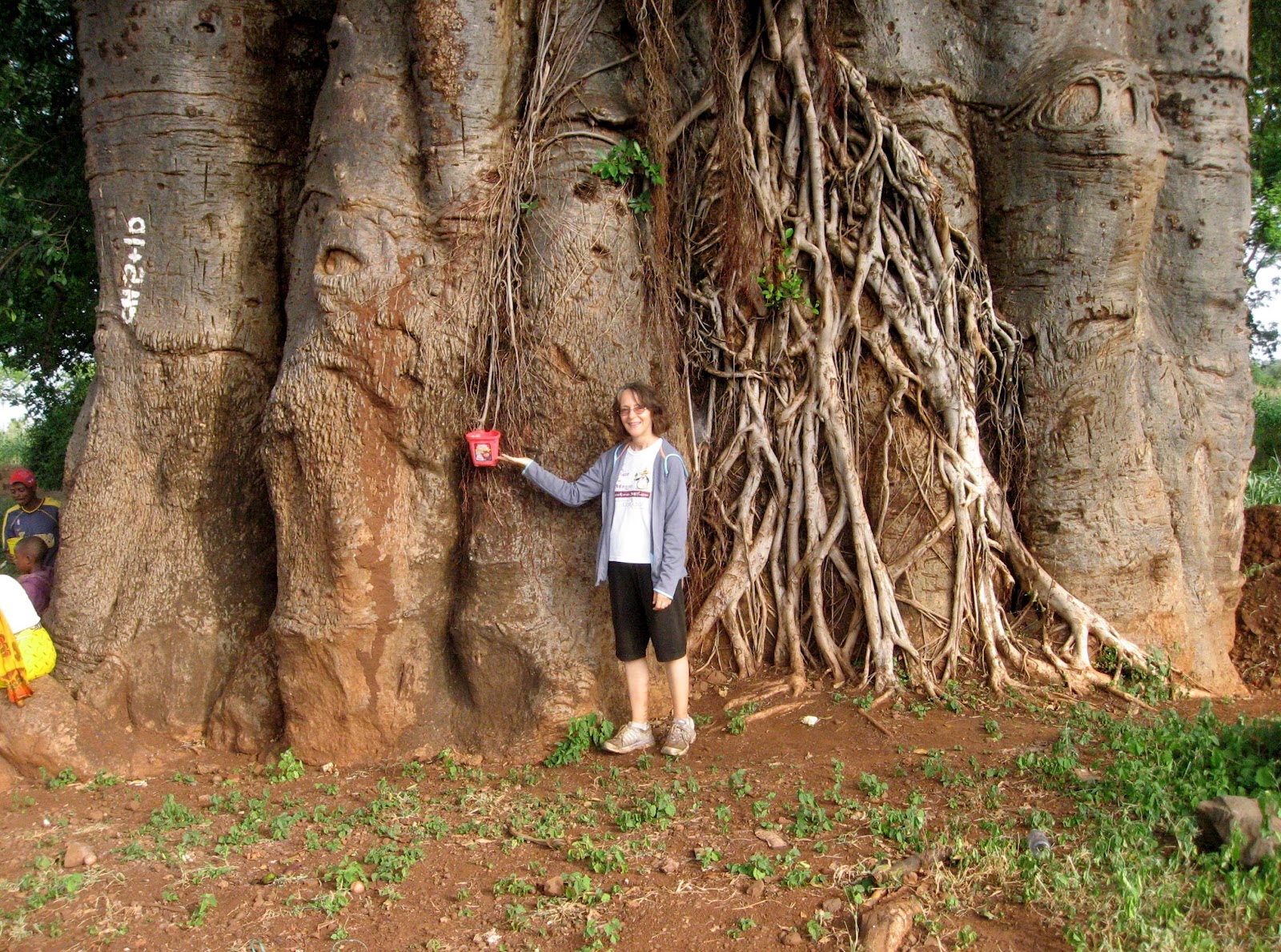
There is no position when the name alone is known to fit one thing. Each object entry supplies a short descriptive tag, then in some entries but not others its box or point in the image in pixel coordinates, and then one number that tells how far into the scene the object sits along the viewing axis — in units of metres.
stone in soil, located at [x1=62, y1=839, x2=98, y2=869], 3.70
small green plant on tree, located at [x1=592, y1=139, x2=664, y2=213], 4.88
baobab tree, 4.69
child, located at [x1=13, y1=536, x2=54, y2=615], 5.67
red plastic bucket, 4.59
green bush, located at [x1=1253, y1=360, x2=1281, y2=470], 17.27
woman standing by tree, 4.49
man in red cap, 6.21
